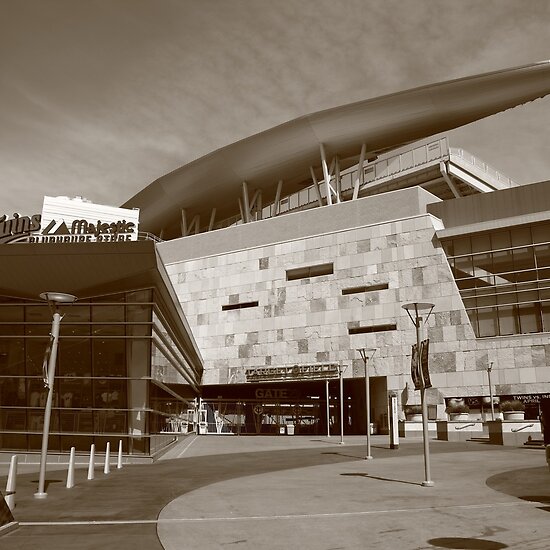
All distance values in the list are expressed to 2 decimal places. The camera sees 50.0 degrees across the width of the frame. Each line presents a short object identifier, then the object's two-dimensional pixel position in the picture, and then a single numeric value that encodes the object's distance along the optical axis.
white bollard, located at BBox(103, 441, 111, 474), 19.01
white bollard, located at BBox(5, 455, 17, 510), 12.07
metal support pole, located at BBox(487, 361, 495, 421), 42.31
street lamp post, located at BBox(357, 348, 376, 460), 24.47
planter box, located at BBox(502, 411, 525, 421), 37.81
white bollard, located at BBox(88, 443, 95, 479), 17.23
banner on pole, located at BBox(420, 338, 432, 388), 15.88
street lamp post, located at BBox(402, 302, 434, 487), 15.53
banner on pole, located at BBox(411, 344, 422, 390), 16.38
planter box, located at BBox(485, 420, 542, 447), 33.34
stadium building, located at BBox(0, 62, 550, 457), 25.42
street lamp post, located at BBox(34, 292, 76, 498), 14.80
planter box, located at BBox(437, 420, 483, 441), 39.09
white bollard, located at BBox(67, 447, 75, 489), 15.43
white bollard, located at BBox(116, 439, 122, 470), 21.77
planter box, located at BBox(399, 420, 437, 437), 43.97
